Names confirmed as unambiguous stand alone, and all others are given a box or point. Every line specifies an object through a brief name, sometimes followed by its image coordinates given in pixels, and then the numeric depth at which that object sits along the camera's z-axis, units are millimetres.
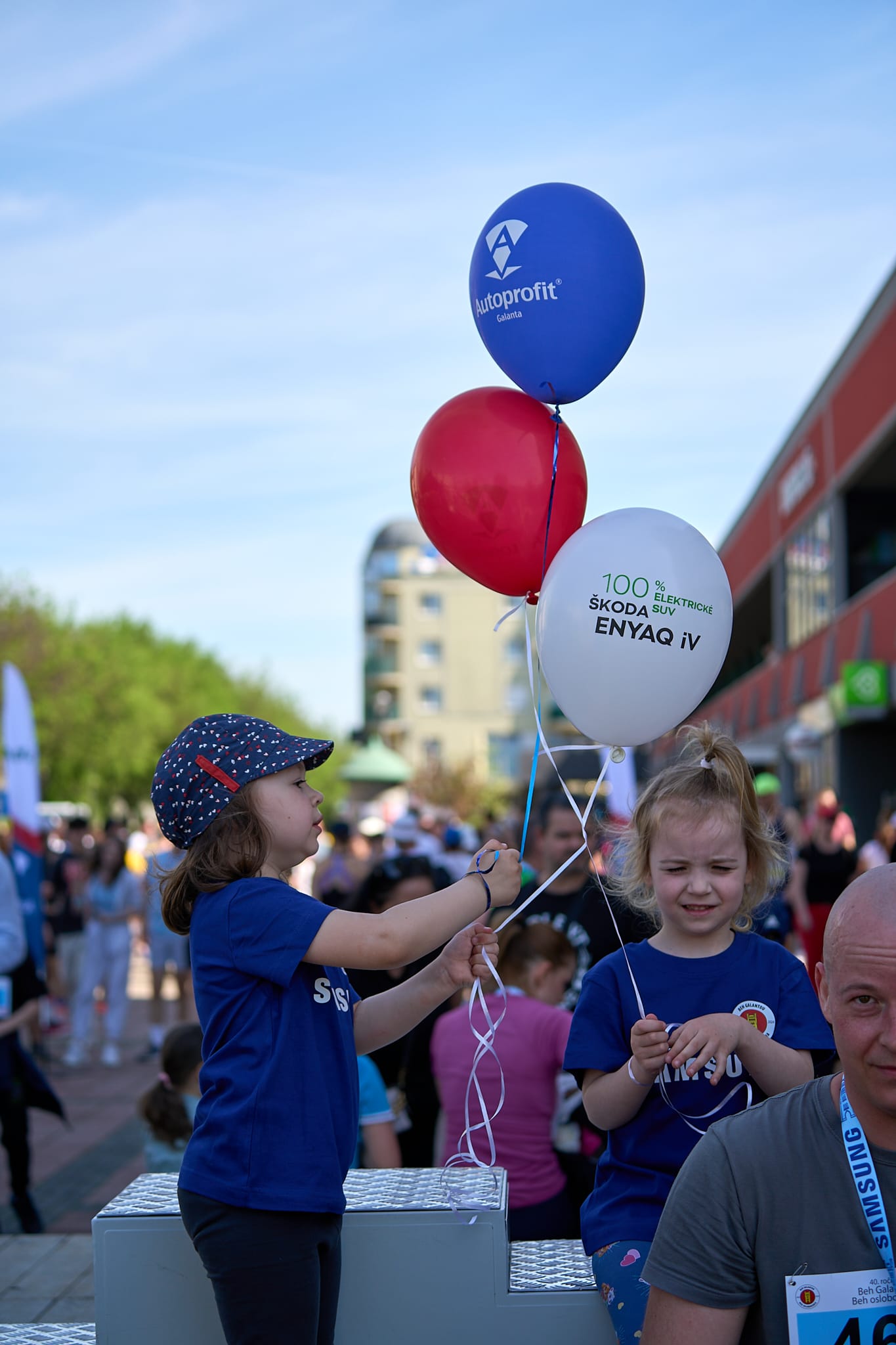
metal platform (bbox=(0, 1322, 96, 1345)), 3008
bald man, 1821
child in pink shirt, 4008
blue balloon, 3395
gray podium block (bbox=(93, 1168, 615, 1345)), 2791
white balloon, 3020
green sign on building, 19703
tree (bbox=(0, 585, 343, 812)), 38125
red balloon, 3377
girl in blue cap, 2445
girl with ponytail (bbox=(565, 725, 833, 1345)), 2611
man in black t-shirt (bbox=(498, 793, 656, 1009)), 4090
